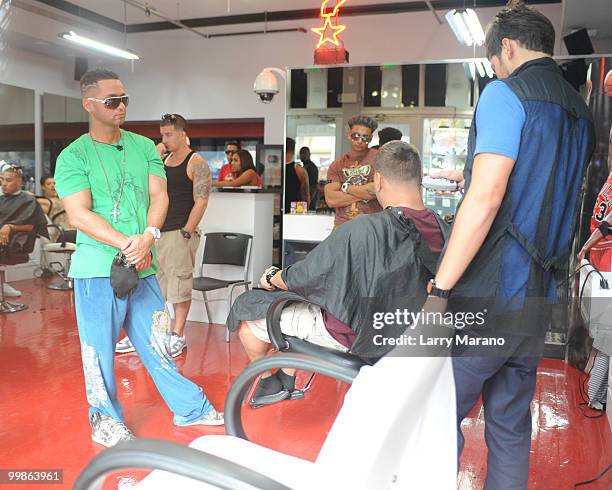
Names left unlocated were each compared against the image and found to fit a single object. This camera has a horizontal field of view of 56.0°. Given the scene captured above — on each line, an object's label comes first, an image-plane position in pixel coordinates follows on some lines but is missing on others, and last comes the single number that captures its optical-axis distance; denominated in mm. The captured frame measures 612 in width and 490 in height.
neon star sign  5534
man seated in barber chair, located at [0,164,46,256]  5344
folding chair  4551
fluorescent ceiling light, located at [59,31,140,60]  6930
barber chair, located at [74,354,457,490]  829
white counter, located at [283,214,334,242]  4805
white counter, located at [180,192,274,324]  4703
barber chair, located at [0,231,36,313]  5245
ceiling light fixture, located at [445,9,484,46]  5462
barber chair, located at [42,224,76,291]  6348
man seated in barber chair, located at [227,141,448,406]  2111
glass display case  4812
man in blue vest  1409
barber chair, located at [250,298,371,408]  2076
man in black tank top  3781
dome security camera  5148
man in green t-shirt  2293
